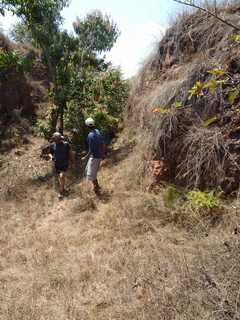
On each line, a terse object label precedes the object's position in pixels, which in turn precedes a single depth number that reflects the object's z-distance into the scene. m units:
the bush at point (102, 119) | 6.65
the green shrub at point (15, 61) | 6.84
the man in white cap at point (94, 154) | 5.09
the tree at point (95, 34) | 8.00
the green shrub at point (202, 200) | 3.66
